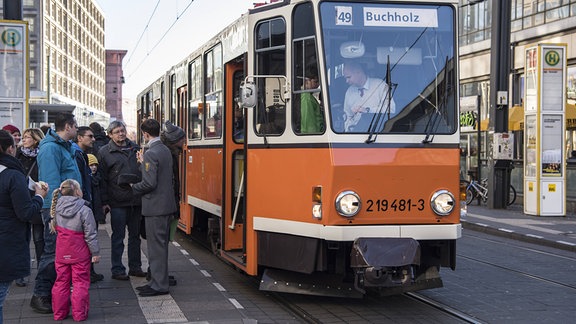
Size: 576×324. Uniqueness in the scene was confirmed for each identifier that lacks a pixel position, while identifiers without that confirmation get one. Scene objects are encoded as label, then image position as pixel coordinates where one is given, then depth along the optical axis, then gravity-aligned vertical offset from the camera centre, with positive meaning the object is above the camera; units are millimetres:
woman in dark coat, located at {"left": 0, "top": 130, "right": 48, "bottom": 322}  5578 -506
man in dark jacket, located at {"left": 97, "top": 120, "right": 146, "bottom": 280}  9102 -464
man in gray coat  8062 -614
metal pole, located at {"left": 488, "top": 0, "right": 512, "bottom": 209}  20344 +2240
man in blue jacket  7371 -243
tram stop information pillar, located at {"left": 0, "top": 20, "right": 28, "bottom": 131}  12719 +1333
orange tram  7156 +38
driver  7277 +546
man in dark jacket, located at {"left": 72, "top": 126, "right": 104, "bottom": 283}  8039 -124
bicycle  23203 -1267
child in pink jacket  6871 -866
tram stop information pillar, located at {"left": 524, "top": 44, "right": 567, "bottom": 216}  18844 +583
